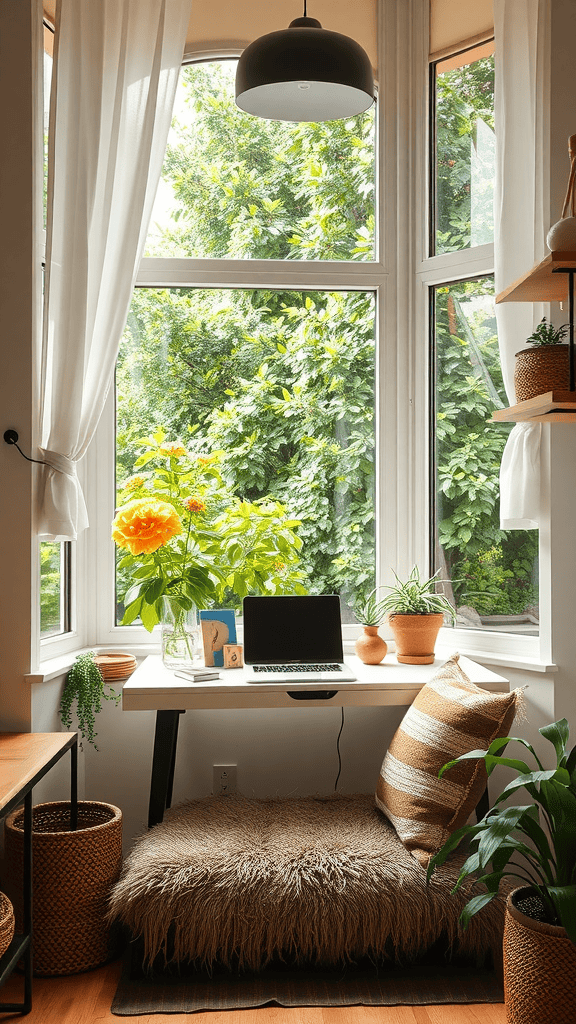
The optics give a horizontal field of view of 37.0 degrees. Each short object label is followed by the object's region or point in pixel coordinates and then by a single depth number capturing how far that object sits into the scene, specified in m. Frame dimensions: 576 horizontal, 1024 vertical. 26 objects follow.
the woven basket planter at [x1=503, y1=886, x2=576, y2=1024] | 1.81
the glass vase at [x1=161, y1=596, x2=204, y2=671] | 2.78
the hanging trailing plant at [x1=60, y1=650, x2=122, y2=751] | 2.80
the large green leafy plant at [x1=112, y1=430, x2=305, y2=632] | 2.69
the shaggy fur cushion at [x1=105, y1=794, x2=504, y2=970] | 2.22
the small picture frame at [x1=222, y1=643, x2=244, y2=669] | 2.81
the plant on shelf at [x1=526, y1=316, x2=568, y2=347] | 2.35
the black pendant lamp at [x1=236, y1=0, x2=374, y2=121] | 2.12
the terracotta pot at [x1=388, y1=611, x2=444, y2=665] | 2.90
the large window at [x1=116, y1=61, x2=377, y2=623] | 3.18
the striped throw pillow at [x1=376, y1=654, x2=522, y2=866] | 2.28
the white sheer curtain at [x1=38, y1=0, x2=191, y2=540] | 2.67
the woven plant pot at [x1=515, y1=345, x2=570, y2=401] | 2.23
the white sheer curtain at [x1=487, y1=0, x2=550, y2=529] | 2.71
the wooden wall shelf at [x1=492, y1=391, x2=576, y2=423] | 2.11
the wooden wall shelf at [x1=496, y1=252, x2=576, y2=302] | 2.09
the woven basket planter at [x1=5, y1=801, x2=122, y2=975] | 2.33
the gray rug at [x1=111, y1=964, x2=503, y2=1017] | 2.20
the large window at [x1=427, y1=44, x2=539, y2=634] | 3.01
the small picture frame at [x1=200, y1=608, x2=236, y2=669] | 2.82
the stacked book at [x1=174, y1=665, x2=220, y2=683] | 2.60
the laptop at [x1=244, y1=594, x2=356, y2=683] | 2.86
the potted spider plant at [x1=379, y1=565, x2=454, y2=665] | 2.90
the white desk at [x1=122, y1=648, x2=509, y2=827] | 2.51
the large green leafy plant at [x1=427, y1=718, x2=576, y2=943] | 1.85
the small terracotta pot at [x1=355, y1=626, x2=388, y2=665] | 2.93
